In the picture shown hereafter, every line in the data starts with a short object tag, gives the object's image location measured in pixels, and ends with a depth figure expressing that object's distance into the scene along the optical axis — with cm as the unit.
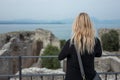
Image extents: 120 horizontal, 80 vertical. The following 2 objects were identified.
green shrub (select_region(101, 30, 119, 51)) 985
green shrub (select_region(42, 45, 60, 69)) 695
